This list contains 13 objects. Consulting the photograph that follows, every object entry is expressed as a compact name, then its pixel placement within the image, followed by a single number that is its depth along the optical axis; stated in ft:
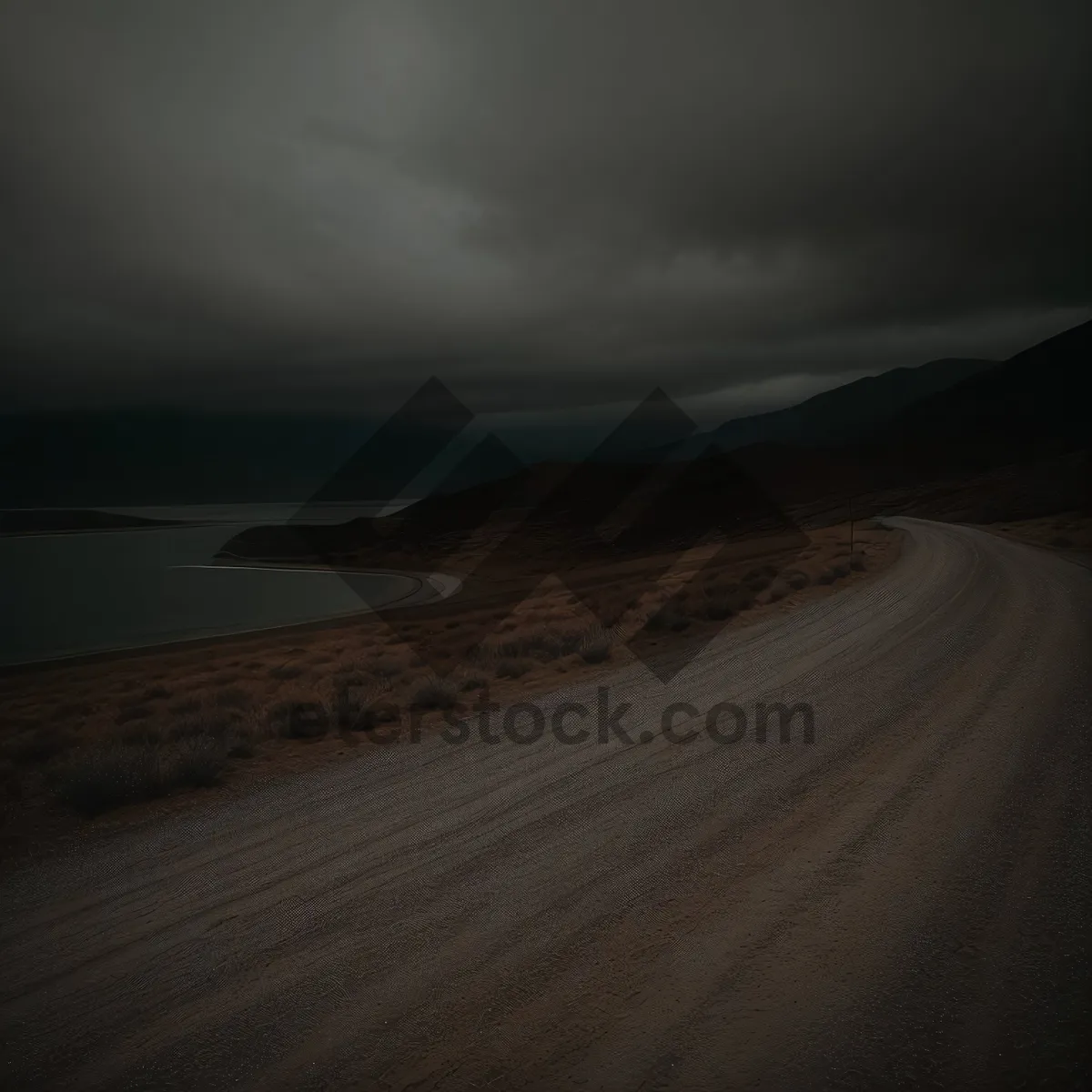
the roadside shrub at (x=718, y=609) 50.80
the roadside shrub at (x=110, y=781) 21.25
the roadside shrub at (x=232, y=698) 37.76
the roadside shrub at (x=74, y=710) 49.62
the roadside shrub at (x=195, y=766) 22.94
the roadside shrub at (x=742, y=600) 53.83
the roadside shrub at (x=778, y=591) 57.57
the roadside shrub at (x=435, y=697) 31.63
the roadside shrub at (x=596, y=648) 40.16
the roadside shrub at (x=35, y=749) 29.86
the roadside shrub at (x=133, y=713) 44.83
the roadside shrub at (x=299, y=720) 28.73
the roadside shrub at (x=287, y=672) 57.57
